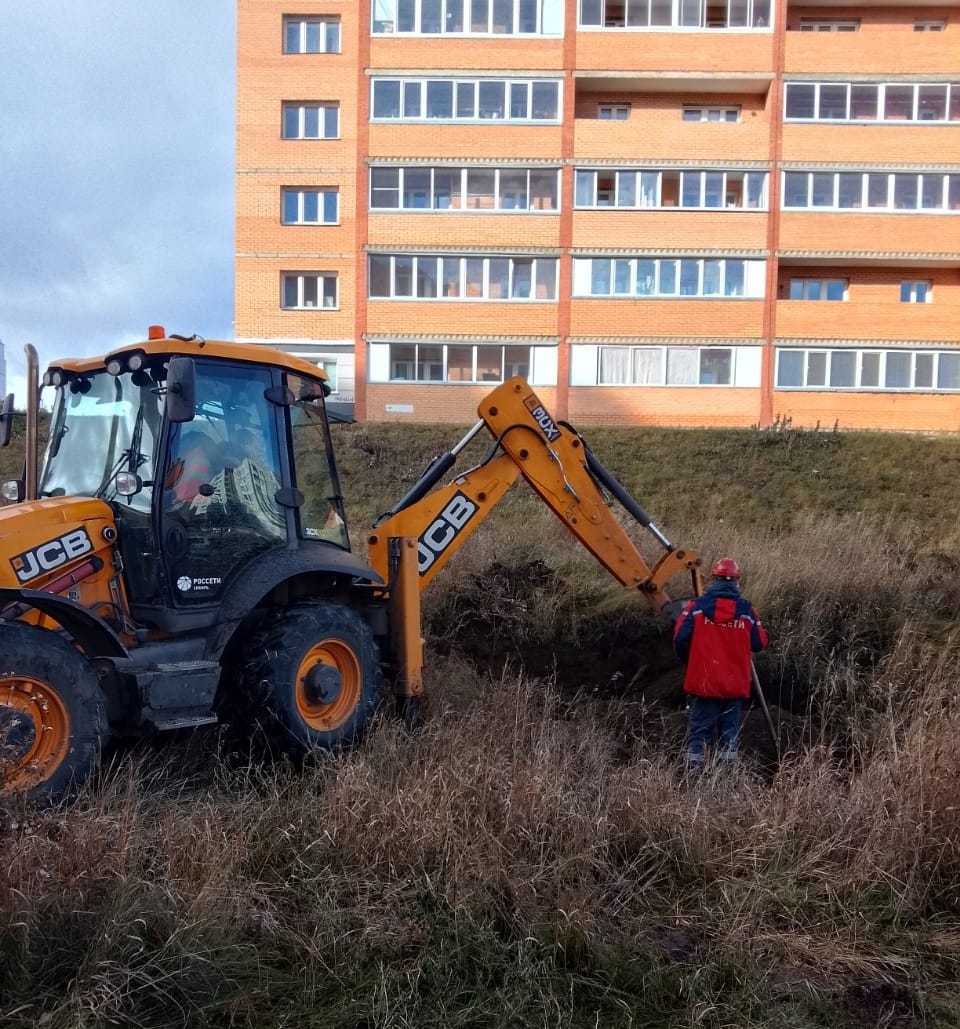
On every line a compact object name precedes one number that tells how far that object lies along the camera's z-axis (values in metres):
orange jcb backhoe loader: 4.84
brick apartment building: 28.16
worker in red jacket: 6.62
